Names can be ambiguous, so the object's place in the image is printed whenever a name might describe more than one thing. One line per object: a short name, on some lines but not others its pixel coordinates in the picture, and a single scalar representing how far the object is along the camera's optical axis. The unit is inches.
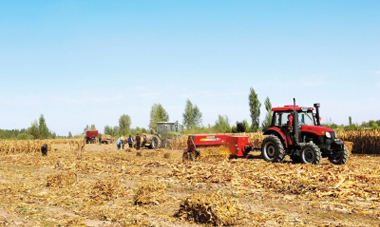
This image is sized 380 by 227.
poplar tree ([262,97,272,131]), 1963.6
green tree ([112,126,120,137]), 3864.2
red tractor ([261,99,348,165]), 536.7
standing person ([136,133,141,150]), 1098.5
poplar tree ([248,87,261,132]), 2107.5
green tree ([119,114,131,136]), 4022.6
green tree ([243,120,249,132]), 1971.9
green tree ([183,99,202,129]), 2861.7
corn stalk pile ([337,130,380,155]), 928.3
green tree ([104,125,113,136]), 3816.4
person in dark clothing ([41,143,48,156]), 960.9
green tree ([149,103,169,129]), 2987.2
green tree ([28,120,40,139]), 2819.9
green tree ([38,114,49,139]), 2888.8
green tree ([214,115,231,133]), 2004.2
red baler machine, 631.2
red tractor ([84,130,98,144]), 1983.6
